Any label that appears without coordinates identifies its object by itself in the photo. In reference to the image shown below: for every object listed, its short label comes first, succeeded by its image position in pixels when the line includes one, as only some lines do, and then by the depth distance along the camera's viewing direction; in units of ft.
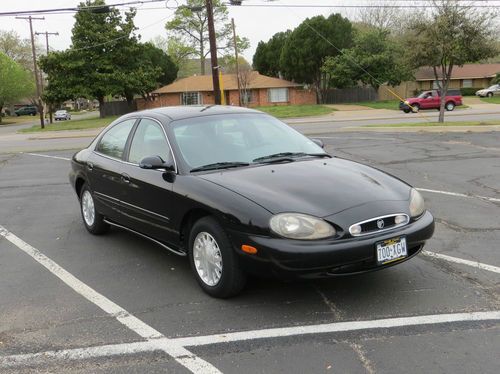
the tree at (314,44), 157.79
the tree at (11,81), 207.00
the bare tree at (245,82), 162.71
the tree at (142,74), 152.15
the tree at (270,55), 182.60
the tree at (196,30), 205.57
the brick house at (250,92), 169.89
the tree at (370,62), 152.25
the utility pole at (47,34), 189.10
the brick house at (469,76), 204.44
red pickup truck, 126.11
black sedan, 12.16
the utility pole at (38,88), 134.86
